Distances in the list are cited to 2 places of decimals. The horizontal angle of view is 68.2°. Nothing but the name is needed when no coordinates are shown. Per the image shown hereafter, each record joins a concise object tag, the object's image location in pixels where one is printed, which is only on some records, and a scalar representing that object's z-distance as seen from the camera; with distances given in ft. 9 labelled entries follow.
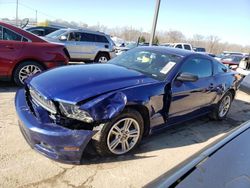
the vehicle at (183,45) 46.79
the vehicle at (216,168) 3.60
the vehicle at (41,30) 37.23
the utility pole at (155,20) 26.94
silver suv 25.78
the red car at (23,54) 13.74
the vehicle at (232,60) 39.94
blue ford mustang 6.93
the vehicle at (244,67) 16.58
